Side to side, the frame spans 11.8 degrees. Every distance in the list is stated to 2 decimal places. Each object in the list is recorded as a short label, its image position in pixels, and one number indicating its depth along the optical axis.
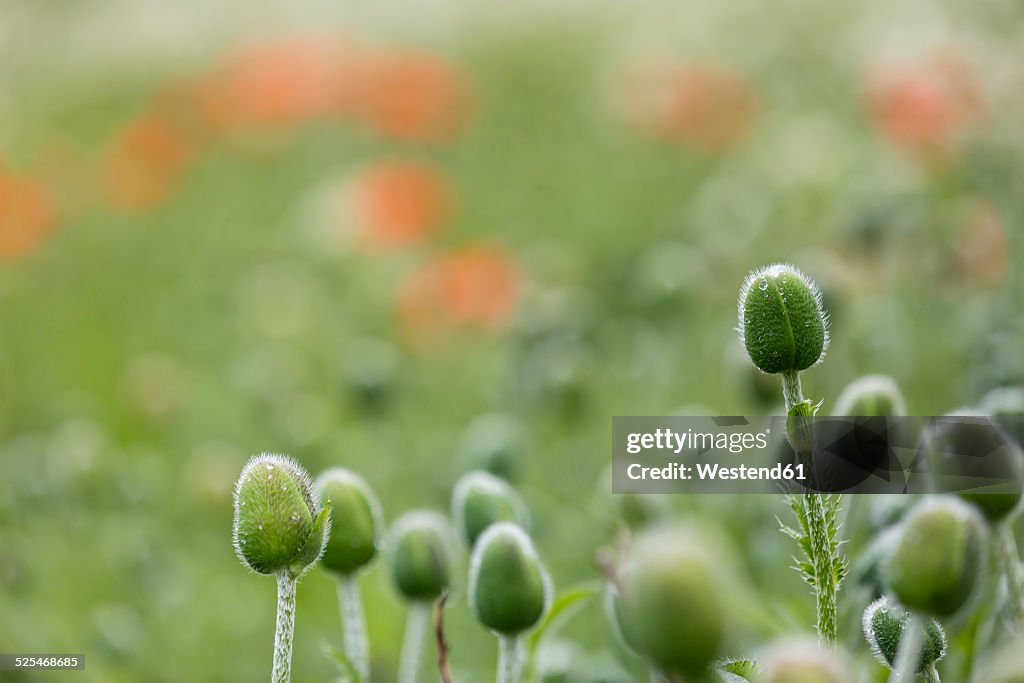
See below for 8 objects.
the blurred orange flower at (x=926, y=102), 1.77
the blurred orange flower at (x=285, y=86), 3.28
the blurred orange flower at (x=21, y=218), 2.96
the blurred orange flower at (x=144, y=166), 3.19
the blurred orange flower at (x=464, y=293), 2.44
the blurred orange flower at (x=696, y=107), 3.05
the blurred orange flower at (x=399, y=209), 2.82
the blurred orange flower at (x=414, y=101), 3.24
